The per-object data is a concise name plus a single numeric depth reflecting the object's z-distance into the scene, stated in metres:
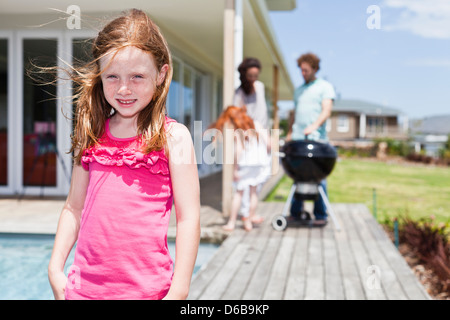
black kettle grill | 4.31
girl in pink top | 0.96
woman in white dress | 4.19
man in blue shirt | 4.28
